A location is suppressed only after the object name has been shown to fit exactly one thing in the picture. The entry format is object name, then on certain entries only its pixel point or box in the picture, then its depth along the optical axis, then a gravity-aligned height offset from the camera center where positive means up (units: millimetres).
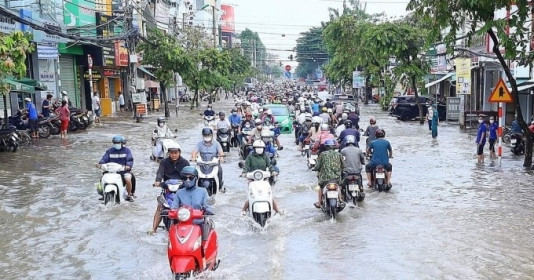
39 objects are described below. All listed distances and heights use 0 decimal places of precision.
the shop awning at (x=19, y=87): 21047 +124
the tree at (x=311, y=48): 107188 +6210
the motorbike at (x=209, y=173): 12422 -1719
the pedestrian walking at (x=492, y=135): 18828 -1655
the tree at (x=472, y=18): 12143 +1305
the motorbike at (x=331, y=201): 10664 -2014
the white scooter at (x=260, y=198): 10000 -1787
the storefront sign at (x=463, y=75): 28219 +221
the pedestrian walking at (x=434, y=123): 26016 -1764
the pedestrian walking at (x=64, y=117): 24859 -1083
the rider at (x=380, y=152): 13000 -1448
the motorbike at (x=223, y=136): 20312 -1610
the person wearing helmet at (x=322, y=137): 15436 -1310
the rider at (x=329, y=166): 10875 -1437
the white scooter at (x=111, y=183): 11805 -1799
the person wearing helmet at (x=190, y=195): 8016 -1384
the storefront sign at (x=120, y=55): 40531 +2191
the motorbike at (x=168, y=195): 9336 -1636
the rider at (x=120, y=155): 11977 -1268
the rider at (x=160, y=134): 18375 -1361
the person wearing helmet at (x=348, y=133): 15297 -1234
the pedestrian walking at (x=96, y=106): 31475 -866
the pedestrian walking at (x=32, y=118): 23167 -1037
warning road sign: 16719 -394
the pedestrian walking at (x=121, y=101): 41962 -854
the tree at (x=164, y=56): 38531 +1885
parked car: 36344 -1642
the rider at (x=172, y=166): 10094 -1265
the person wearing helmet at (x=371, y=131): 16881 -1307
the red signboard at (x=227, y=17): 143875 +16338
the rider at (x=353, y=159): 11945 -1448
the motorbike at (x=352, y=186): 11922 -1952
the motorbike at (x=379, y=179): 13273 -2056
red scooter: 6910 -1765
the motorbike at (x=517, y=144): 20000 -2056
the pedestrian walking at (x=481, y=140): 18073 -1740
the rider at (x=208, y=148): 12734 -1251
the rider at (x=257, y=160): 11531 -1370
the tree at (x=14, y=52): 15164 +960
